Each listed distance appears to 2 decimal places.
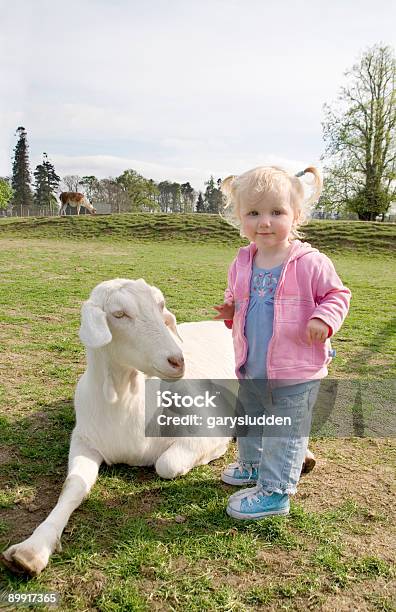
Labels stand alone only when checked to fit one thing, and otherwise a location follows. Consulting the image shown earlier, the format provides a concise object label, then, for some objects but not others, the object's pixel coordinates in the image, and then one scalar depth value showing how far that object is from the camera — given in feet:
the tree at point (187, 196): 307.37
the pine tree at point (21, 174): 217.56
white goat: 9.03
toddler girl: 9.14
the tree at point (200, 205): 277.23
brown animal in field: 128.47
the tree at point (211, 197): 279.73
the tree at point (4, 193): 155.84
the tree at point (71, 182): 258.37
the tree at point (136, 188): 207.21
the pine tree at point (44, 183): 244.63
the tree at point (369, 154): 127.65
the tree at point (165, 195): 305.73
